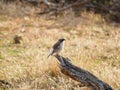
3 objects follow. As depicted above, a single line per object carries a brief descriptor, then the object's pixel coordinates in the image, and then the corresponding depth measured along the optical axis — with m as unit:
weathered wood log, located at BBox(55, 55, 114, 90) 12.61
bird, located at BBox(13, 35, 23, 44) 21.86
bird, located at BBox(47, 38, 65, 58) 15.78
